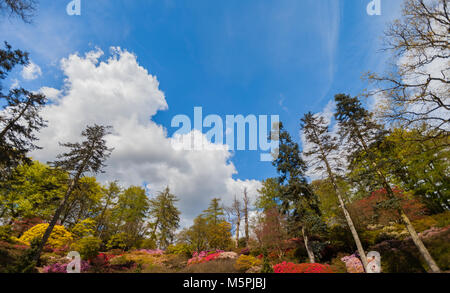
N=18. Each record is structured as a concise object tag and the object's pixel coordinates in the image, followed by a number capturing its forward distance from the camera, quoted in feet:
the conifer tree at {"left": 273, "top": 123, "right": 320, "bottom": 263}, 49.52
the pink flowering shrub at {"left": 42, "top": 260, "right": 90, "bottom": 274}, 39.13
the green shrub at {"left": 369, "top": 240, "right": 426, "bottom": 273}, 32.12
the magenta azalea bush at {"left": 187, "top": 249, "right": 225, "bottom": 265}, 54.27
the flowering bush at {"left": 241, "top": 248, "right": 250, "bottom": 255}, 66.57
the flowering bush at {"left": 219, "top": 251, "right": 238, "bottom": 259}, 55.53
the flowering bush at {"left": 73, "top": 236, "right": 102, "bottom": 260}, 45.37
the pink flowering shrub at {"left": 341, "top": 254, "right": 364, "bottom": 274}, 37.52
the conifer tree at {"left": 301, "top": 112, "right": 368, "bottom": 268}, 44.55
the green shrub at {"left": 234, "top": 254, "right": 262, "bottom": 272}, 42.73
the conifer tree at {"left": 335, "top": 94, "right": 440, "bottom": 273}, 33.97
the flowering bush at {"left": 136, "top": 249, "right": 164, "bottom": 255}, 72.90
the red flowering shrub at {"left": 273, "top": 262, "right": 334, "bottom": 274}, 28.78
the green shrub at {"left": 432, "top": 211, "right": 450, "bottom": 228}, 37.59
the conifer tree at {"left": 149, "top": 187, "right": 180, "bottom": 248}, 93.02
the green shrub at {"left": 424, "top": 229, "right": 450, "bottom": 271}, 28.52
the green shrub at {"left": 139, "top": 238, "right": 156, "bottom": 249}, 82.27
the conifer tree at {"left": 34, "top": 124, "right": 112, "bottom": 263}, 50.11
